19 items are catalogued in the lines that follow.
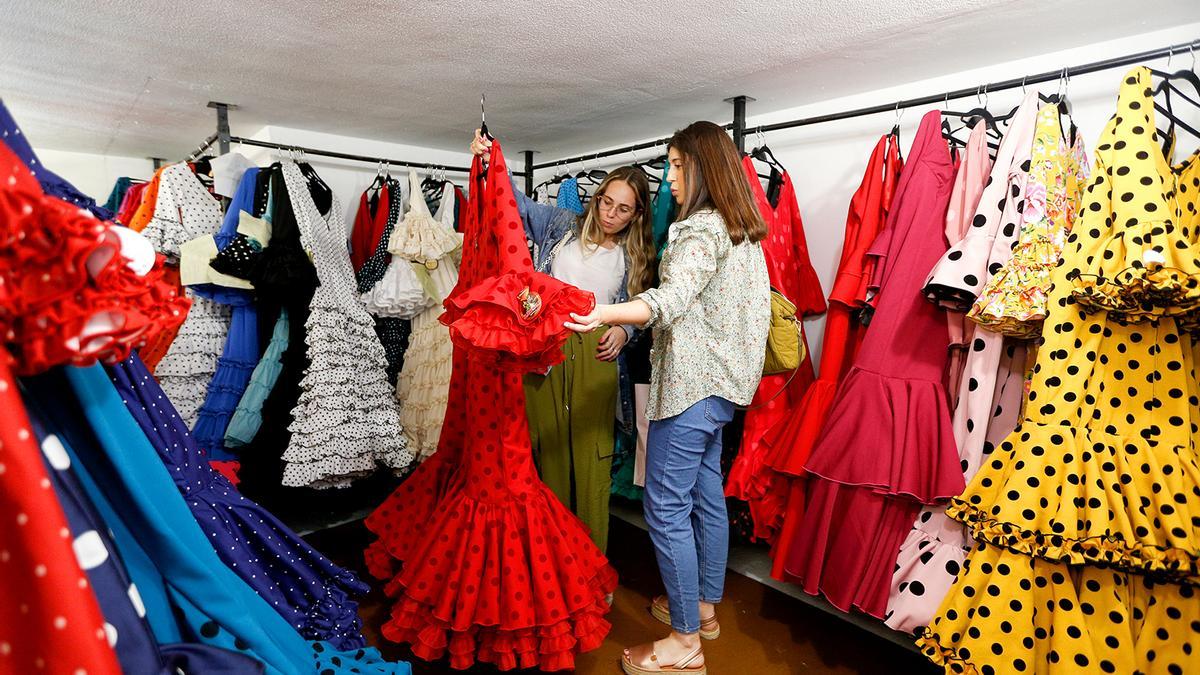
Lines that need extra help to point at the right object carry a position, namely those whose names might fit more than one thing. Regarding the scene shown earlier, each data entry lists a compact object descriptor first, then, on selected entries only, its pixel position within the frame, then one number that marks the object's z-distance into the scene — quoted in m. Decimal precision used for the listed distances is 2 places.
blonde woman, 2.21
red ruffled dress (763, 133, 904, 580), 2.00
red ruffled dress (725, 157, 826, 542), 2.20
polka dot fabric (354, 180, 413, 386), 2.77
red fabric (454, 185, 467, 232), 3.04
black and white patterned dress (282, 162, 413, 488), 2.29
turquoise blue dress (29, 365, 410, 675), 0.71
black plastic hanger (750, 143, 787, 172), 2.45
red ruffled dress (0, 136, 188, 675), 0.56
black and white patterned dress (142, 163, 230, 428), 2.29
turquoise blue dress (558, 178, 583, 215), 2.97
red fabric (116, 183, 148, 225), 2.56
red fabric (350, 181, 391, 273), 3.00
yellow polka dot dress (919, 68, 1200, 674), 1.31
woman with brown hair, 1.68
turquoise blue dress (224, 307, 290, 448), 2.27
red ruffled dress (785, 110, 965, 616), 1.77
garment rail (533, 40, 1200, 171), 1.52
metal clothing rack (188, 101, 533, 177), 2.58
